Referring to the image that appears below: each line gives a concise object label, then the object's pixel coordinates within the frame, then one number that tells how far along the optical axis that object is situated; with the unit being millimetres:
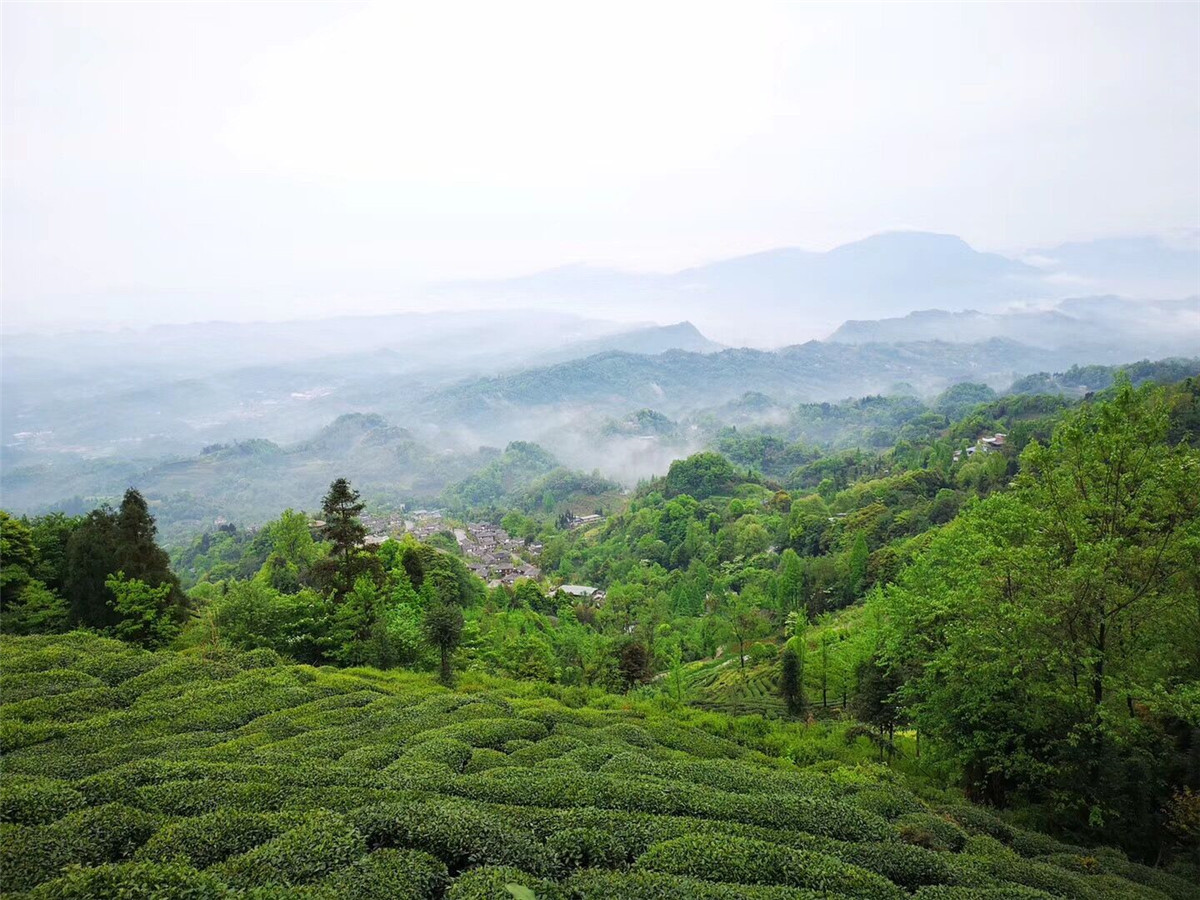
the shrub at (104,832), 8570
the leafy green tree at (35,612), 23781
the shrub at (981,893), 9172
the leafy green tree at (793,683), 29625
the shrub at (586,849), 9352
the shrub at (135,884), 7203
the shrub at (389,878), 7836
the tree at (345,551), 27422
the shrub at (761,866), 9008
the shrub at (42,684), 15875
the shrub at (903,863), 9930
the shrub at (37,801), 9422
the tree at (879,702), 22594
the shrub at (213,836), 8641
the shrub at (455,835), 9070
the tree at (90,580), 24812
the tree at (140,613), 23906
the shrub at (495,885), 7840
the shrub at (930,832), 11180
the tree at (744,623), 48906
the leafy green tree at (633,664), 32500
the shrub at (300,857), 8133
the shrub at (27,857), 7836
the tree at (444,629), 24016
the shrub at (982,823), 12969
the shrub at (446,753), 13086
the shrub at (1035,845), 12422
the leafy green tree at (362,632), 25500
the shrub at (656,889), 8203
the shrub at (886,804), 12461
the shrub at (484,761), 12969
